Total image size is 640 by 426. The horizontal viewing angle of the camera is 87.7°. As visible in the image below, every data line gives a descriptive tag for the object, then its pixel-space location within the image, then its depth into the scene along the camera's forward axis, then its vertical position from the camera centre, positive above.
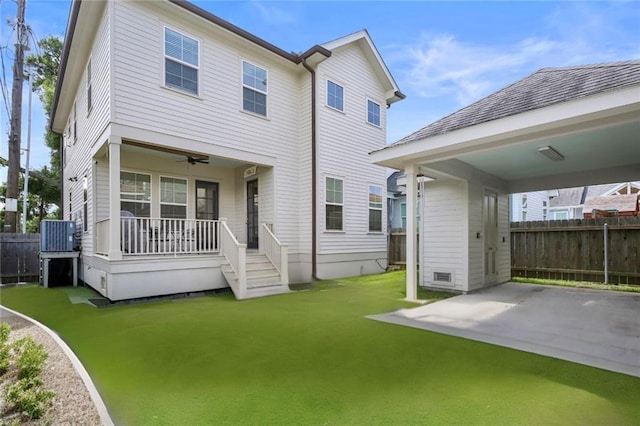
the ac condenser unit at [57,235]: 9.21 -0.49
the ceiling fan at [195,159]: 8.71 +1.54
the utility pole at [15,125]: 11.52 +3.44
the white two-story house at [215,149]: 7.10 +1.79
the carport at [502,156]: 4.58 +1.20
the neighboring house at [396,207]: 17.86 +0.58
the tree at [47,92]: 19.77 +7.56
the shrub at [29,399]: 2.37 -1.33
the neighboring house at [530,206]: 17.60 +0.64
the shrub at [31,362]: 2.95 -1.30
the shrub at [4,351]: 3.13 -1.30
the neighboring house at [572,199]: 22.23 +1.24
